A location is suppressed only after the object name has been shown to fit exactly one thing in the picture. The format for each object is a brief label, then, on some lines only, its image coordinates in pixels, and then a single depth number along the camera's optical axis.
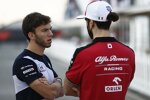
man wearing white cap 7.72
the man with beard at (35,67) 8.10
